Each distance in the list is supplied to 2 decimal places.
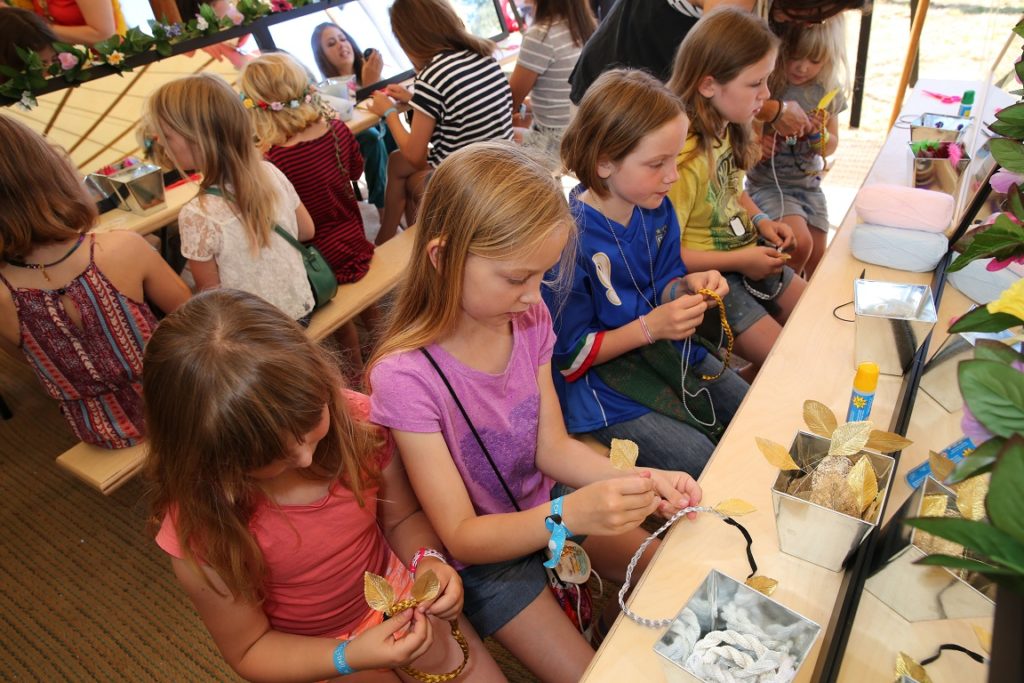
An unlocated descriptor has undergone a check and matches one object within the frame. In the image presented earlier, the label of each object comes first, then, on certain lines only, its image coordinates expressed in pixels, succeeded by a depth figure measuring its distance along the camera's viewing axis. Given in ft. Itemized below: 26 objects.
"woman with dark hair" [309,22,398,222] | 10.55
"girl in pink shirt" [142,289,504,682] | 3.35
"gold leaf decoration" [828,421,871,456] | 3.34
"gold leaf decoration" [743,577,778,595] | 3.23
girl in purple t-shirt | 3.85
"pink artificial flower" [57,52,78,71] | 8.01
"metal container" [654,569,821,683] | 2.77
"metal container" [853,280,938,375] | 4.40
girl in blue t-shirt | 5.47
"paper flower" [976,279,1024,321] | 2.08
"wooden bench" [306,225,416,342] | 7.92
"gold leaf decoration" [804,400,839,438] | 3.66
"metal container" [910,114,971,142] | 7.51
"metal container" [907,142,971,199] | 6.50
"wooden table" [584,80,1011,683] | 3.02
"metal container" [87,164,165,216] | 7.84
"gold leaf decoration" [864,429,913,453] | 3.52
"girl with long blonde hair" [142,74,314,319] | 6.91
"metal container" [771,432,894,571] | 3.14
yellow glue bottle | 3.89
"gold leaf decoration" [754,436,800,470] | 3.41
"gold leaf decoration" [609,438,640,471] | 3.60
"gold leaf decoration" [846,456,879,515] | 3.15
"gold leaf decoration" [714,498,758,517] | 3.59
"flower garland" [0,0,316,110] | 7.88
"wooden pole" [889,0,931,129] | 12.86
